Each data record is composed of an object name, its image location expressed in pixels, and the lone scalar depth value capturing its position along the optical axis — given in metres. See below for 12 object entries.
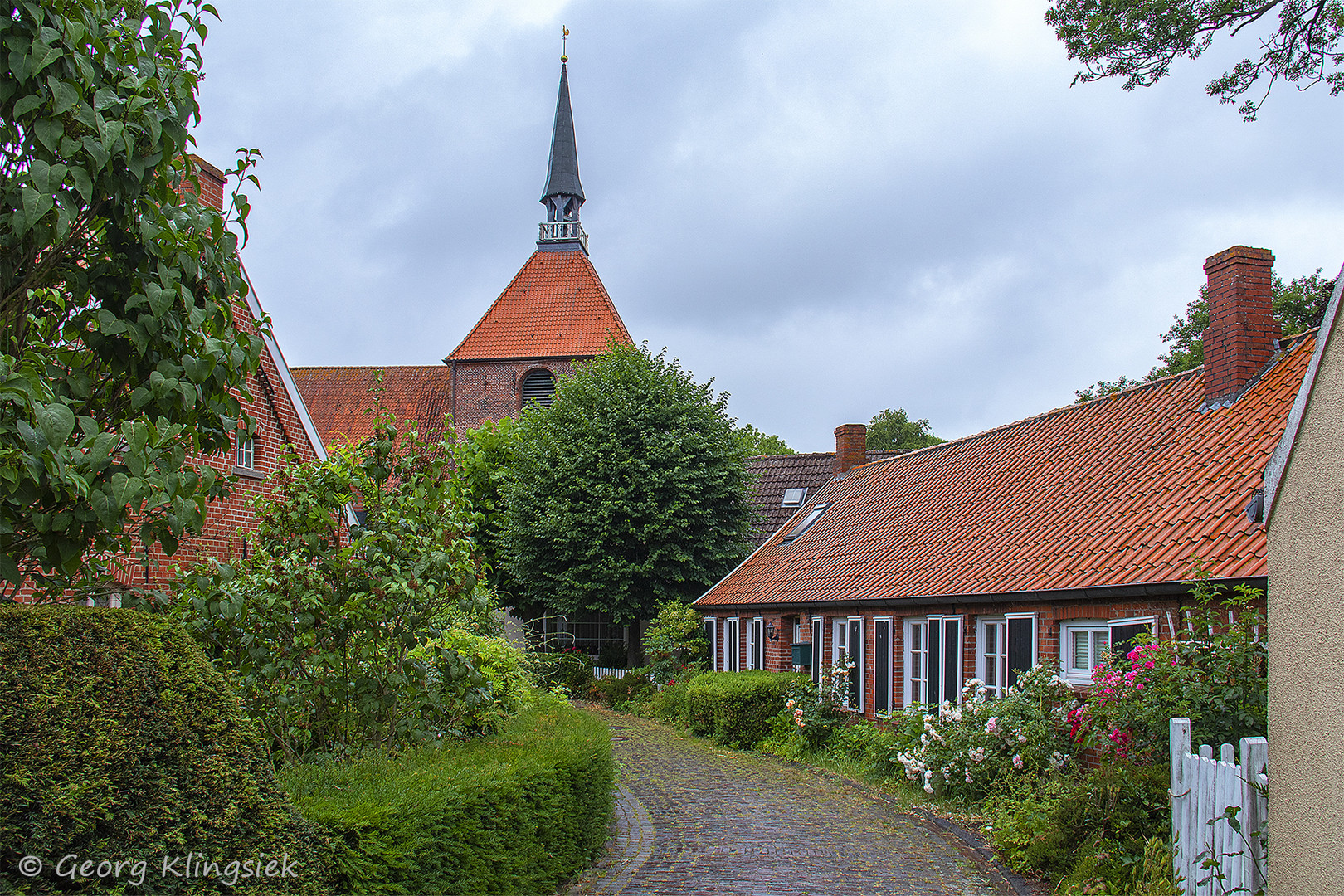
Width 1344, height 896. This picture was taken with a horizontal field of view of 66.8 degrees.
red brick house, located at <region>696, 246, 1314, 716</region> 11.01
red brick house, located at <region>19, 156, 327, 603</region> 12.43
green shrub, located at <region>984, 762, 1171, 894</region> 7.86
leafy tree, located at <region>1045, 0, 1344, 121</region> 8.98
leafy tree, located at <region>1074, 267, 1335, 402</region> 26.19
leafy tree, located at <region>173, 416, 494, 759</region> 6.60
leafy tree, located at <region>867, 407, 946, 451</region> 61.16
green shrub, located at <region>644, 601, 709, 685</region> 24.55
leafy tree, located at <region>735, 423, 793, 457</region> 57.56
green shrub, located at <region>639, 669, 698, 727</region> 21.83
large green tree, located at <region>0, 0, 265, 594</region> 3.89
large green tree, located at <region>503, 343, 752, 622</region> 25.28
